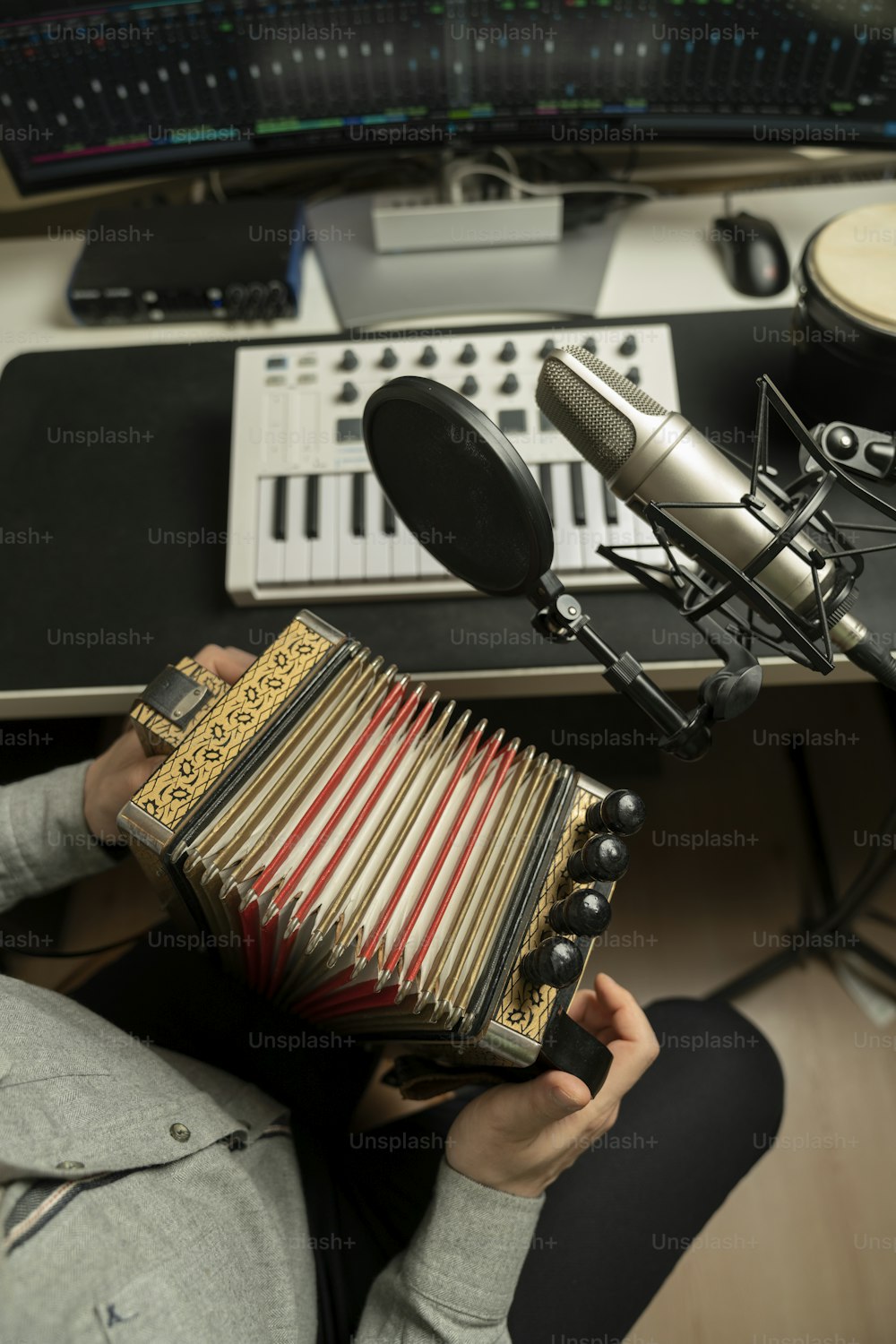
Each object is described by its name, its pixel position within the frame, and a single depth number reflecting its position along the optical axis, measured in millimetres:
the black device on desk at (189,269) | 1355
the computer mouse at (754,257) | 1345
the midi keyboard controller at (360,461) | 1112
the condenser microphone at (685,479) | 747
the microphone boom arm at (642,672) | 788
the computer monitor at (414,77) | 1187
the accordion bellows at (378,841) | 812
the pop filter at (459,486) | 729
